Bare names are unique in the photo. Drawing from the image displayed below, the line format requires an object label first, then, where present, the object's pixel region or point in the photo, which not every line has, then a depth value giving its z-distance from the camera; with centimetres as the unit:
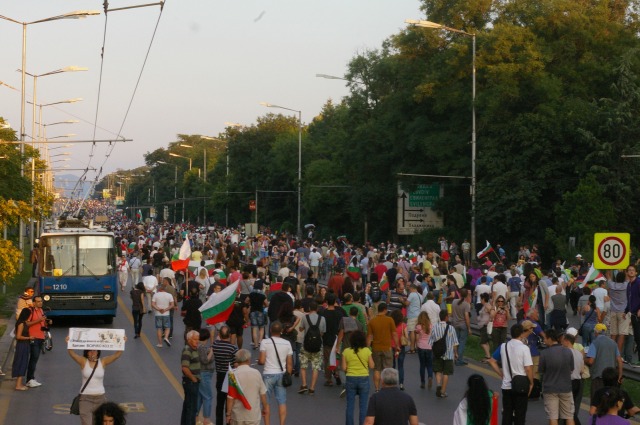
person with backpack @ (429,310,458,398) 1822
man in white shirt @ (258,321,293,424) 1459
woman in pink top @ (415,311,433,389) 1891
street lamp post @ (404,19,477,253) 5100
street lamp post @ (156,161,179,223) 16289
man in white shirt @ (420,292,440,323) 2061
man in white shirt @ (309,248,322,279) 4650
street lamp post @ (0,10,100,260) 3370
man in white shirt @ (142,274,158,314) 2950
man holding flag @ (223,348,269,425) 1234
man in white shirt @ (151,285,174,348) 2473
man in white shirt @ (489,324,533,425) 1360
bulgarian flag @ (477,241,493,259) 3978
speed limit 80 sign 2103
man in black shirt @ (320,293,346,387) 1920
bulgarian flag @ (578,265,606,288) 2616
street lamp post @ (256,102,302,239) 7600
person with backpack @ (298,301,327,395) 1834
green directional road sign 6322
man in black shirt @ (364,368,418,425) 1027
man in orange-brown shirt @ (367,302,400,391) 1764
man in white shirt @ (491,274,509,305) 2562
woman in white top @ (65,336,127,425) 1252
